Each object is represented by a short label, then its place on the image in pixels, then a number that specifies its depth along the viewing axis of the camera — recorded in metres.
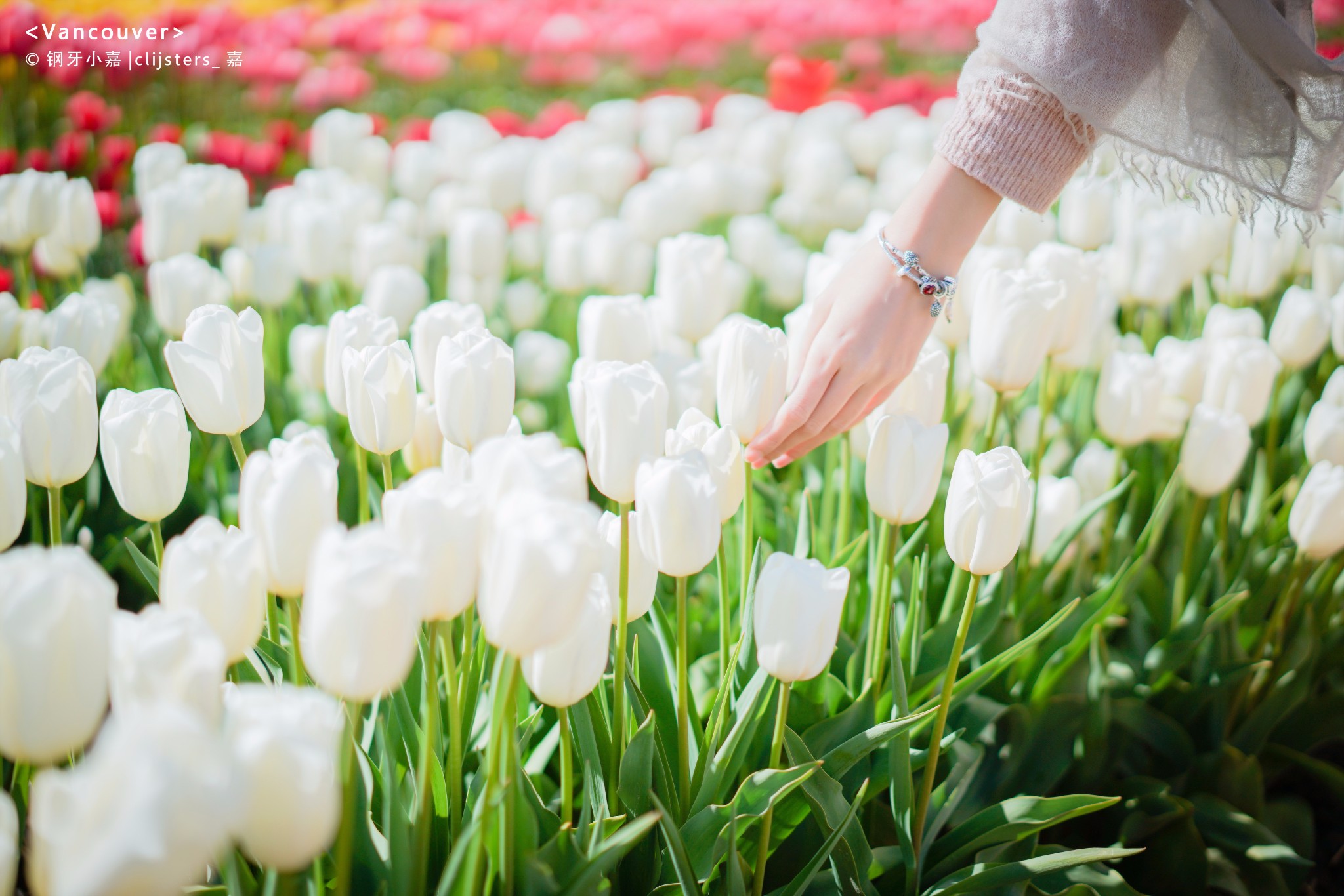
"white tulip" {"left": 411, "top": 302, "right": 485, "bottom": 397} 1.05
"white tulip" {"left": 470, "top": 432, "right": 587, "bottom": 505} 0.63
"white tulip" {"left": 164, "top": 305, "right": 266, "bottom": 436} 0.90
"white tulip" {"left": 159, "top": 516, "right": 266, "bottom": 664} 0.63
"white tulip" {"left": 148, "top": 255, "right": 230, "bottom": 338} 1.48
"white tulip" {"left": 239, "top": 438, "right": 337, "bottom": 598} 0.65
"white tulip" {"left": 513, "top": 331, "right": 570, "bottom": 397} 1.81
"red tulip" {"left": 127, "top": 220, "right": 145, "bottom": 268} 2.13
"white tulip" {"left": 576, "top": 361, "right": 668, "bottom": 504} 0.81
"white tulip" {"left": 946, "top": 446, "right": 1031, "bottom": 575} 0.88
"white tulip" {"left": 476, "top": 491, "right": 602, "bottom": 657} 0.56
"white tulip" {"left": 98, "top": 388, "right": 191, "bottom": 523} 0.82
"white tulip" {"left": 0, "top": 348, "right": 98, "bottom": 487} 0.87
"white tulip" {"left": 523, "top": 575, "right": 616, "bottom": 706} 0.73
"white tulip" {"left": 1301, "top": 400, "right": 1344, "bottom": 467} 1.38
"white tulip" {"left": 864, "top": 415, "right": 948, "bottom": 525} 0.94
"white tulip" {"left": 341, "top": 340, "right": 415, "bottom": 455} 0.88
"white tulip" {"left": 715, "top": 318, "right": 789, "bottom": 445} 0.98
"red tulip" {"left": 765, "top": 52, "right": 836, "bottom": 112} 3.93
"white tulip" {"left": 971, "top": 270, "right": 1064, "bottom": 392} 1.15
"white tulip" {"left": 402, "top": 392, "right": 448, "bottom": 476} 1.06
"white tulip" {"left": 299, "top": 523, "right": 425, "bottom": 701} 0.53
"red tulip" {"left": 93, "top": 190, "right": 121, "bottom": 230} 2.18
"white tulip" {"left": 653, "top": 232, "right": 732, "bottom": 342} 1.43
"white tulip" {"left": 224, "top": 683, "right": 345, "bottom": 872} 0.49
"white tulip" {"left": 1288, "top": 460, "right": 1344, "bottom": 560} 1.25
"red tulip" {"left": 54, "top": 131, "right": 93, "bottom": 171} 2.35
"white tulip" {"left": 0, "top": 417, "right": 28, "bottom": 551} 0.76
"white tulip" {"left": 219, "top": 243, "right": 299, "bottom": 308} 1.77
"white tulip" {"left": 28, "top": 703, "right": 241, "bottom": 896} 0.40
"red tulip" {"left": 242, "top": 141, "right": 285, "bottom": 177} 2.66
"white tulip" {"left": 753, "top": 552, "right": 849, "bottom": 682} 0.77
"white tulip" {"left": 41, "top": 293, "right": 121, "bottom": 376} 1.25
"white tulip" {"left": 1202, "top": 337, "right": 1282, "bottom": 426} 1.43
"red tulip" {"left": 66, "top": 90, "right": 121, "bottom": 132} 2.56
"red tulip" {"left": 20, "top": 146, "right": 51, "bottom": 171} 2.42
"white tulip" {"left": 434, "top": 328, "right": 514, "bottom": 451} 0.85
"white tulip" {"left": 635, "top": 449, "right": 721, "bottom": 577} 0.75
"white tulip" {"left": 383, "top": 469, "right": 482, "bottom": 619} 0.59
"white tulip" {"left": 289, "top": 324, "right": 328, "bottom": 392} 1.51
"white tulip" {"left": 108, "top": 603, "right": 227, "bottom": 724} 0.54
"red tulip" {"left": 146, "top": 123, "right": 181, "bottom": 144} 2.58
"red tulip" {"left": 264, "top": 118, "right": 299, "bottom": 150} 2.81
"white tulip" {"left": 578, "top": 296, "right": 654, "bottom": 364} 1.25
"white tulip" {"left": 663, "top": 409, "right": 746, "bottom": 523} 0.92
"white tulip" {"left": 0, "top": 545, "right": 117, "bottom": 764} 0.50
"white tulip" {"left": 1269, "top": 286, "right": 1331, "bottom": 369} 1.61
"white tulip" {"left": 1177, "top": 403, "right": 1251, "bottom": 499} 1.39
